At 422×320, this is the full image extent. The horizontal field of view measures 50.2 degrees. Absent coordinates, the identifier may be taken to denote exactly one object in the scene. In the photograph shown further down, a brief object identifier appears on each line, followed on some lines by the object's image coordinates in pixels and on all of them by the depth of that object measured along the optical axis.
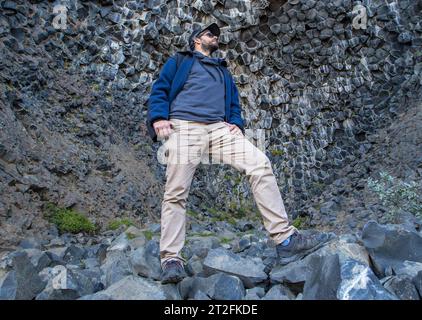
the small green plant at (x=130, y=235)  5.39
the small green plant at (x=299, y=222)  8.68
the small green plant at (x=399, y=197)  6.31
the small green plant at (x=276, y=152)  11.14
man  3.32
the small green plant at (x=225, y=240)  5.43
